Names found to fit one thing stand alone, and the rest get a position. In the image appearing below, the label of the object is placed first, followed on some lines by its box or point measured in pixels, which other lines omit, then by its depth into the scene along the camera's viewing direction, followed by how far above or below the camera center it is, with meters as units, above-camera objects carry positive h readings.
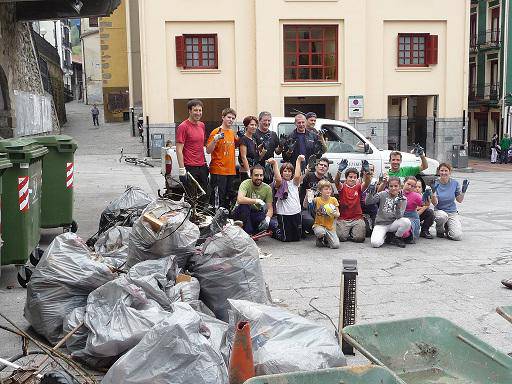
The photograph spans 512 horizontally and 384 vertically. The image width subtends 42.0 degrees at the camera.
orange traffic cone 3.97 -1.51
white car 13.16 -0.86
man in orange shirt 9.19 -0.75
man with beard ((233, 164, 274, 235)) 8.94 -1.31
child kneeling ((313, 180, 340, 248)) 8.84 -1.48
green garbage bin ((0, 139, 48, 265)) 6.80 -0.98
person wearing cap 10.09 -0.31
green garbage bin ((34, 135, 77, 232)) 8.77 -0.97
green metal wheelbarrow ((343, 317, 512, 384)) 3.59 -1.35
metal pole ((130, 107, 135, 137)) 31.42 -0.46
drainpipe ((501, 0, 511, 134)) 32.91 +1.82
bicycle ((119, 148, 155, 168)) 22.34 -1.78
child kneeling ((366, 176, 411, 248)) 8.95 -1.51
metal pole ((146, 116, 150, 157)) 24.27 -1.00
